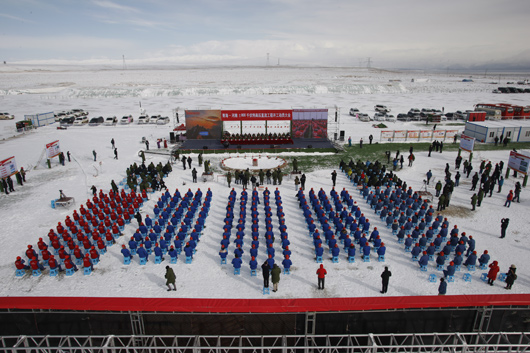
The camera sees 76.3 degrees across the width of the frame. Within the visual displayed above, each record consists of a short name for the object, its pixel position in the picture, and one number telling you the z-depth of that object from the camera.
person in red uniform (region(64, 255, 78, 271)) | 13.51
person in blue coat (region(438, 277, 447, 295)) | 11.86
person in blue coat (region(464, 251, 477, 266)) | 13.49
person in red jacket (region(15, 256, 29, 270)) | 13.46
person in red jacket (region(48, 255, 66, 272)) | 13.47
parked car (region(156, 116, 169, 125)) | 49.53
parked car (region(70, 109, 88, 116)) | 54.50
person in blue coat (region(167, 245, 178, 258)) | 14.24
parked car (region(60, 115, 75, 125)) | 50.03
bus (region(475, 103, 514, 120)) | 47.31
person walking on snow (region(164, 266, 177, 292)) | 12.36
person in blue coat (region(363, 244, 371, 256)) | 14.38
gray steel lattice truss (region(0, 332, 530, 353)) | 8.90
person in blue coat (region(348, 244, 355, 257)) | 14.38
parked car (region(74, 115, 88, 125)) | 50.41
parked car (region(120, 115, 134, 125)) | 49.56
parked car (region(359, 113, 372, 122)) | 50.74
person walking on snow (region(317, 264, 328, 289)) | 12.43
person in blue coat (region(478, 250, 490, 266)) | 13.69
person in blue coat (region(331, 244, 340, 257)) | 14.24
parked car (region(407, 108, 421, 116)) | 52.97
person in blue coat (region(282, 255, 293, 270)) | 13.32
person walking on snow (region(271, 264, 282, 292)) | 12.19
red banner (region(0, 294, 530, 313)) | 8.35
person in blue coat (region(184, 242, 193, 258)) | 14.27
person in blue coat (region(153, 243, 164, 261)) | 14.66
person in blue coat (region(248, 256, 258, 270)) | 13.23
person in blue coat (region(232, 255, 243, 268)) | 13.23
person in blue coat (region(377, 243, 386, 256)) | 14.38
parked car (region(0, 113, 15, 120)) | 54.88
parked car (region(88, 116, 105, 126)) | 49.56
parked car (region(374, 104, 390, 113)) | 57.76
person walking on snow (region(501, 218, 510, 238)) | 16.34
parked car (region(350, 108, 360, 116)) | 56.12
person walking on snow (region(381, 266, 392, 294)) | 12.09
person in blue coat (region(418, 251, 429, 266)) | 13.59
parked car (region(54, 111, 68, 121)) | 53.06
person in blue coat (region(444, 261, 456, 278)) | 12.77
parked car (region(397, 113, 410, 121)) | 51.37
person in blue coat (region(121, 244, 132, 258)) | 14.15
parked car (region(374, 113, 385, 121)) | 51.40
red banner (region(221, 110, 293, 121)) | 35.41
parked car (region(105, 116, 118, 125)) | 49.62
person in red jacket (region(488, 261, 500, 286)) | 12.55
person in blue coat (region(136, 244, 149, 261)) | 14.13
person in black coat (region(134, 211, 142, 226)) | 17.25
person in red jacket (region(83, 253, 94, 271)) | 13.64
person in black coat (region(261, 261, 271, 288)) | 12.29
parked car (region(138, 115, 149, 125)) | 50.09
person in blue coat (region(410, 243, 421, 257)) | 14.26
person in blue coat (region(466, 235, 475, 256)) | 14.23
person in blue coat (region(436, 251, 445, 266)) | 13.56
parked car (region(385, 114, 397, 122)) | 51.14
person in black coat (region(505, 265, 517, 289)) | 12.43
